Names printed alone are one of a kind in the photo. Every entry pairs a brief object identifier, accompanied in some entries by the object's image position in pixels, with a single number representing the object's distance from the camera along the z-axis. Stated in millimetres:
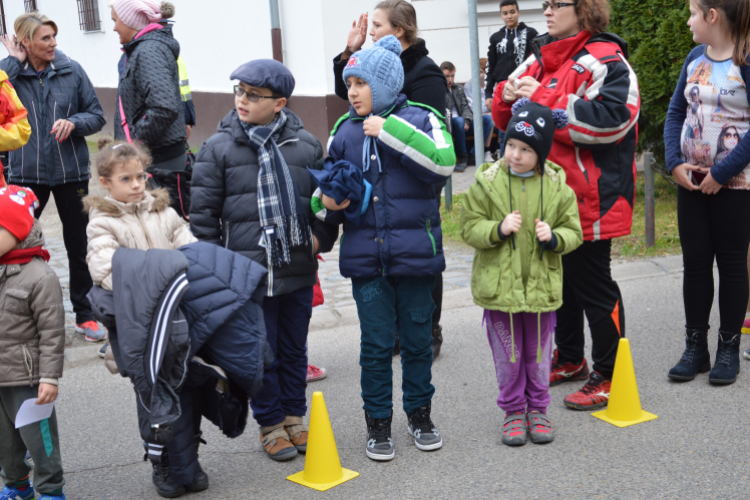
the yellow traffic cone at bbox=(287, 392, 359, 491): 3611
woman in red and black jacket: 3916
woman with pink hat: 5059
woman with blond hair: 5371
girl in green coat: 3719
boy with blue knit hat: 3611
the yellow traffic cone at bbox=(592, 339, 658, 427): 4086
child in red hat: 3252
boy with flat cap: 3713
